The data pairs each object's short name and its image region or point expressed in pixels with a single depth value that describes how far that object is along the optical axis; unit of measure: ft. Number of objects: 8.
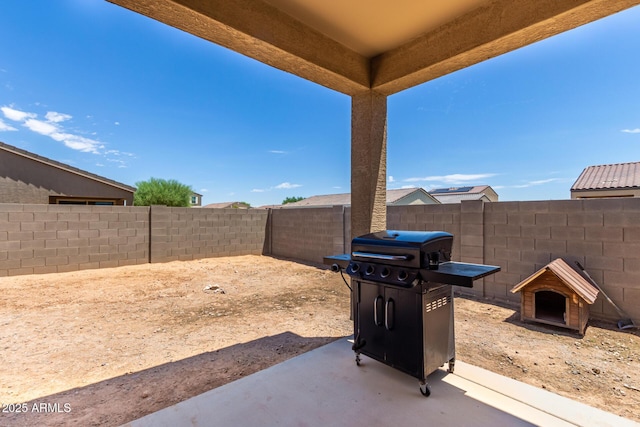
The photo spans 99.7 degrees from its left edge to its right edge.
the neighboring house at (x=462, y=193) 63.45
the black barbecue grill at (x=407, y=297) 5.45
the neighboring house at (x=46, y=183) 31.71
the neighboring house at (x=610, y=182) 27.76
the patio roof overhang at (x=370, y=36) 5.91
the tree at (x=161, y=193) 61.72
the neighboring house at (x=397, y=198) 55.07
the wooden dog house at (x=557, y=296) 10.53
